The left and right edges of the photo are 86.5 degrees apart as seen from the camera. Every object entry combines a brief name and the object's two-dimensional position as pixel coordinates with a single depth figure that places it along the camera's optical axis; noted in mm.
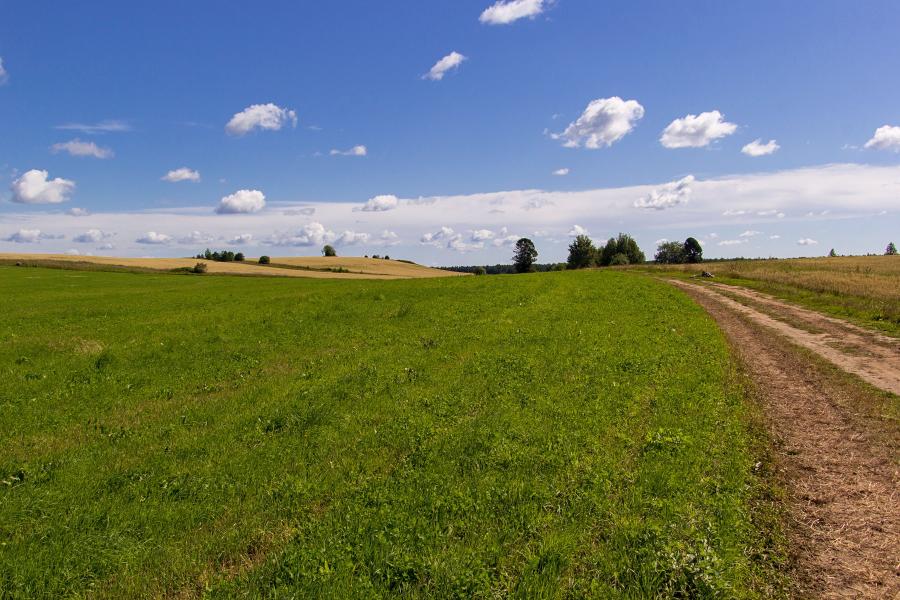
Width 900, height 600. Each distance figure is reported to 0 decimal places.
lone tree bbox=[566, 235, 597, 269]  153000
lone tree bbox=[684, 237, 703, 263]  161625
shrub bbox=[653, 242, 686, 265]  173750
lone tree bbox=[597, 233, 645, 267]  158000
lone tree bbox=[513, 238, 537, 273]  151750
